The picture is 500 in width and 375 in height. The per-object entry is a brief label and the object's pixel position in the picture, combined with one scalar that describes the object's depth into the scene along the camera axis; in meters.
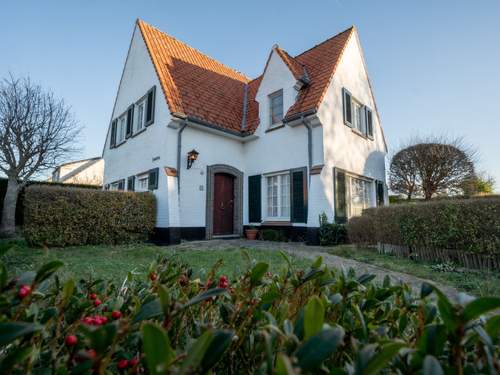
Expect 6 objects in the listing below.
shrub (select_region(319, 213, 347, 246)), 8.05
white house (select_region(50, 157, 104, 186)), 25.81
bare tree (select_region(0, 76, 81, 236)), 10.02
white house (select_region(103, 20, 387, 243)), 8.86
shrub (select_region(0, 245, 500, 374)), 0.43
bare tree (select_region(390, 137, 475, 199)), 11.12
